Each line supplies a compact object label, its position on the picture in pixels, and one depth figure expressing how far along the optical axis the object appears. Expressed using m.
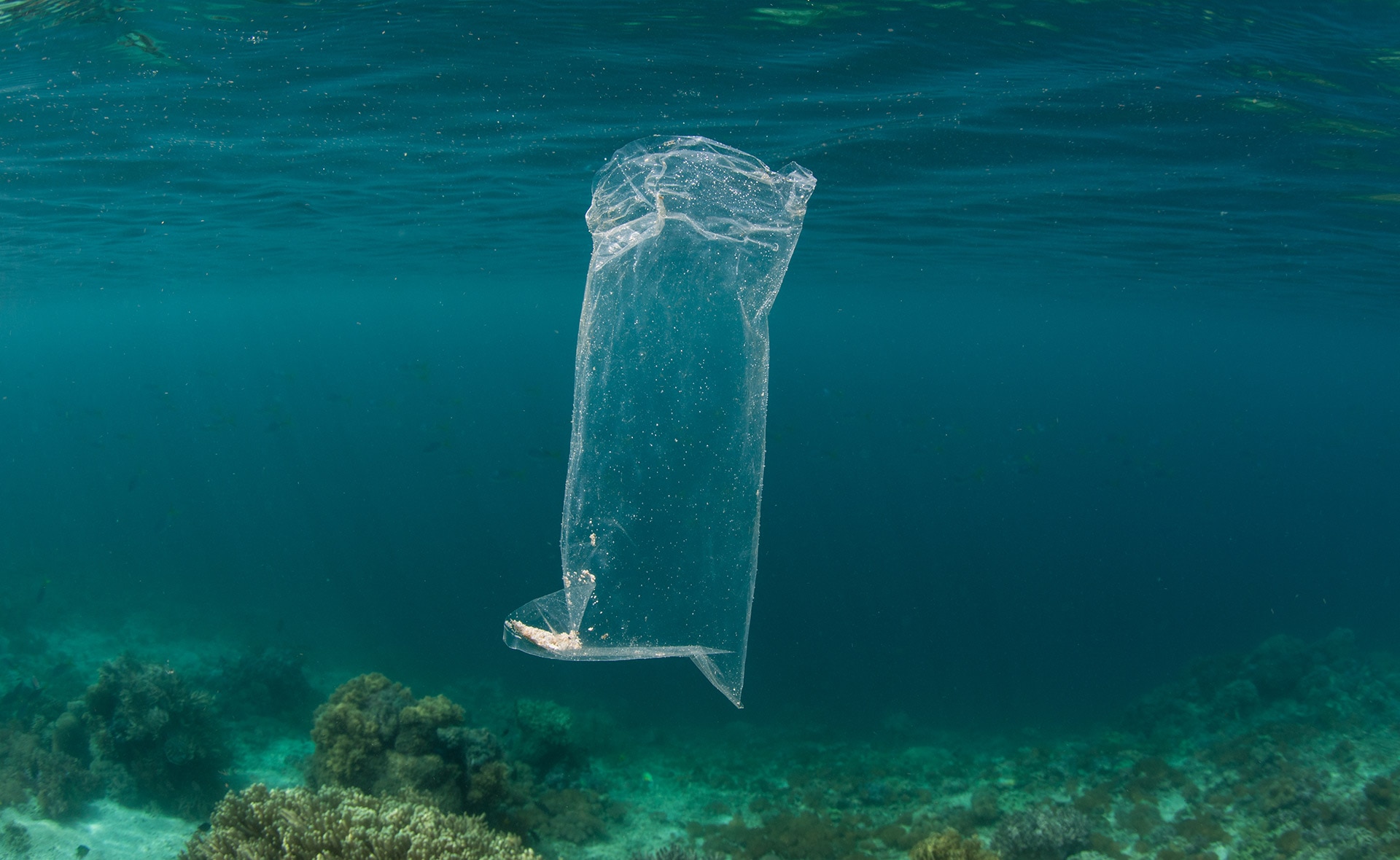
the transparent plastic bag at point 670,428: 3.61
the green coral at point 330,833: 3.95
